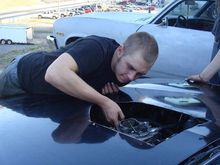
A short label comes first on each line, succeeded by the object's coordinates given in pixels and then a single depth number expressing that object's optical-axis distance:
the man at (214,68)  3.21
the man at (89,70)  2.33
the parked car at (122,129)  1.79
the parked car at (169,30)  5.47
